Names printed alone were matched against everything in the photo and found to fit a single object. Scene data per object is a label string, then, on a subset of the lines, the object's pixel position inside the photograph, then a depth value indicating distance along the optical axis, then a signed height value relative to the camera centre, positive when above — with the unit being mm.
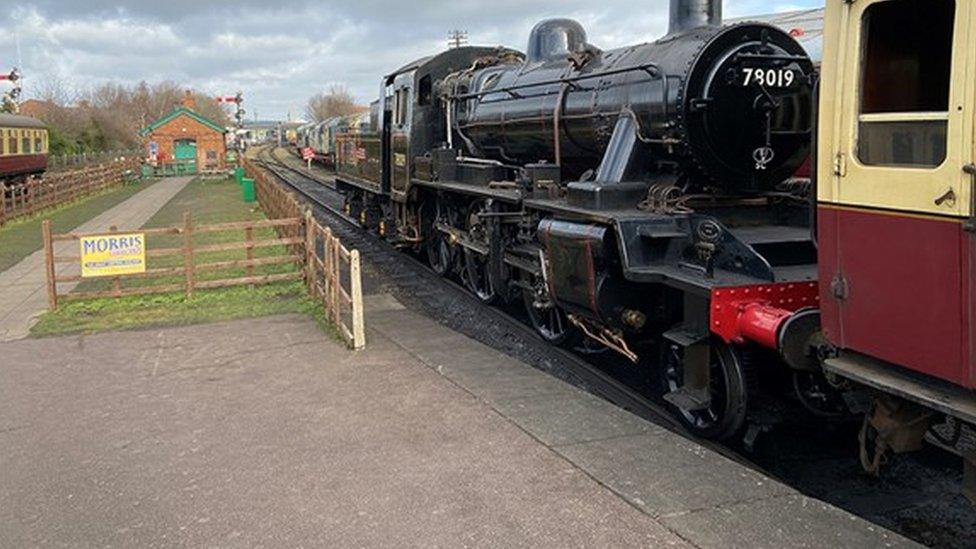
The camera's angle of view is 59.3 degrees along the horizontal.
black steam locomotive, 5645 -341
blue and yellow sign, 11008 -1070
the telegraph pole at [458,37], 60938 +9460
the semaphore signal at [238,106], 104125 +7918
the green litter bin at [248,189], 30214 -675
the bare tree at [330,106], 117375 +9221
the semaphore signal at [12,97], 46594 +4376
